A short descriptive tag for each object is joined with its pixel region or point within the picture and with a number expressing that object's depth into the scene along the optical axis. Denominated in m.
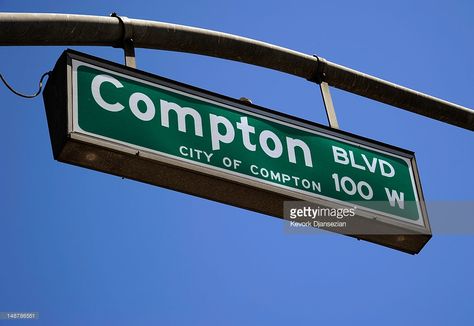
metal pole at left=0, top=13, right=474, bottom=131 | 4.38
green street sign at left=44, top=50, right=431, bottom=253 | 4.22
